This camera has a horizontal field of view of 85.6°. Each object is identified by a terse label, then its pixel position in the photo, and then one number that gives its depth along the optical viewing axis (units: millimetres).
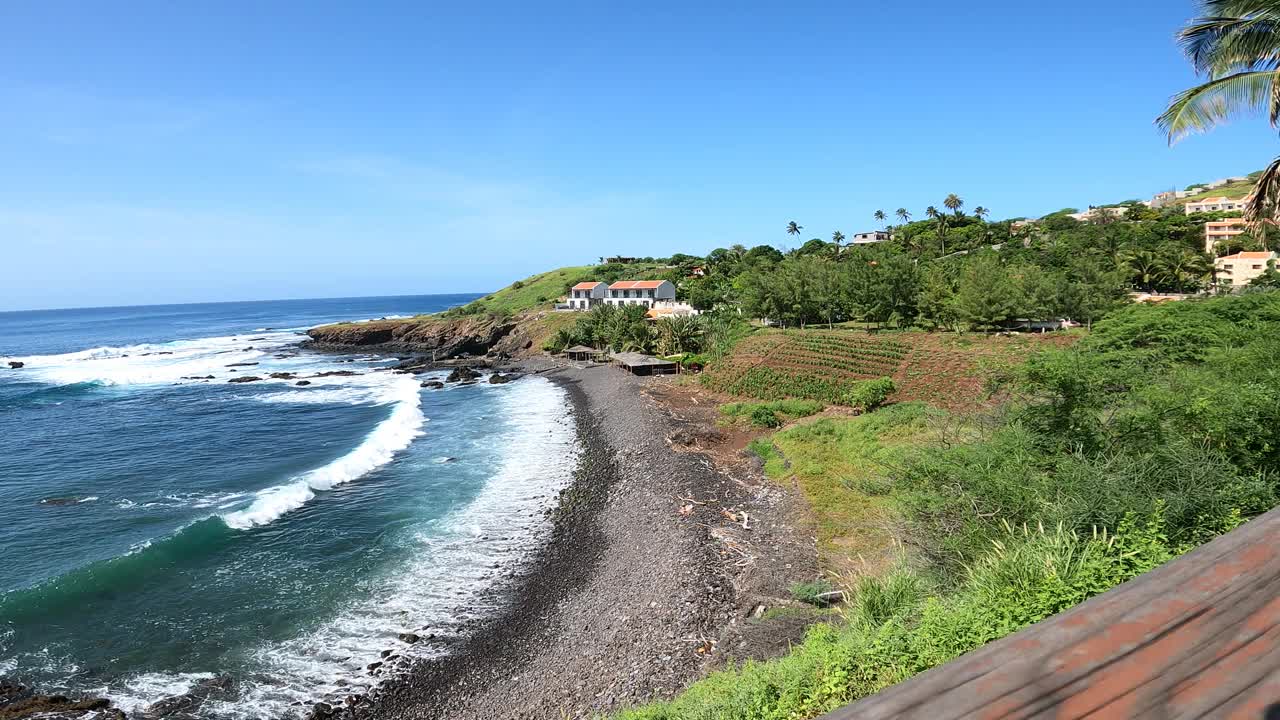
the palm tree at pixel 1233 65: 10734
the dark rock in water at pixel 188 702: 13988
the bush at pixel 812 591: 15531
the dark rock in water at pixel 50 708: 13703
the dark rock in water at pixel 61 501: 26172
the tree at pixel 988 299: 45281
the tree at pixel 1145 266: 57625
